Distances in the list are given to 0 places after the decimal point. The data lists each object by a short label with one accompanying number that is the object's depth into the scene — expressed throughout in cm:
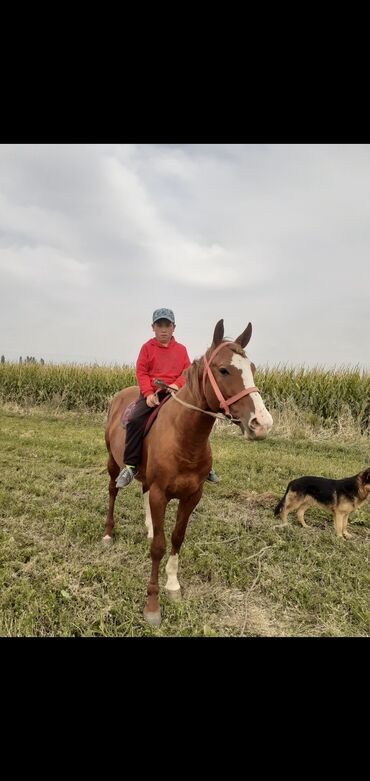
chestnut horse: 248
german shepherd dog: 473
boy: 371
